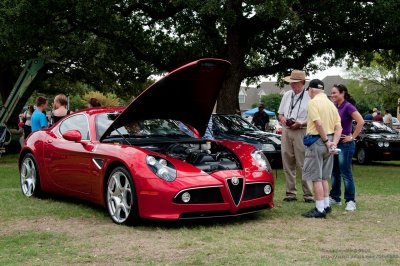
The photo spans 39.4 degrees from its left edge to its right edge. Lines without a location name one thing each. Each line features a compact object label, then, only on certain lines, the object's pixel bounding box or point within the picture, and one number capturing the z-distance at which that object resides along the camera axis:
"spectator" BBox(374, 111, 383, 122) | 24.17
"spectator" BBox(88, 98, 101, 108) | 11.87
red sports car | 6.22
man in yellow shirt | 7.01
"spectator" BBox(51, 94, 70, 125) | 10.35
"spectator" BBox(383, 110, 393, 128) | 26.19
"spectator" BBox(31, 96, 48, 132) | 10.59
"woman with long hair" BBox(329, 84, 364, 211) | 7.71
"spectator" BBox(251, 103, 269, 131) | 18.31
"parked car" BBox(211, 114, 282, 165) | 13.12
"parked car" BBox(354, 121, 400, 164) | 17.00
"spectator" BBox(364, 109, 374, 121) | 22.97
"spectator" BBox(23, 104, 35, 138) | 17.27
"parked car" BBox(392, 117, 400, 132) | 35.45
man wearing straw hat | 8.33
